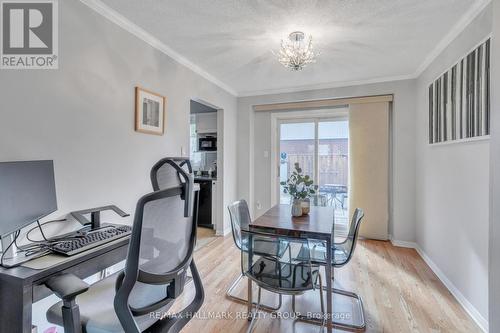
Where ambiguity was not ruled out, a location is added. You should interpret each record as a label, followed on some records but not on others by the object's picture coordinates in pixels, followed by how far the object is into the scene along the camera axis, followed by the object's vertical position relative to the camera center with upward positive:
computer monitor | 1.17 -0.15
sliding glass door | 4.11 +0.21
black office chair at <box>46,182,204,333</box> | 0.90 -0.49
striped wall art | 1.76 +0.58
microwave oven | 4.70 +0.43
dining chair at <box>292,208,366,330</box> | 1.78 -0.79
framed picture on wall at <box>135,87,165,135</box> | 2.23 +0.52
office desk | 1.01 -0.55
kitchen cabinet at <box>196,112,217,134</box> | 4.71 +0.84
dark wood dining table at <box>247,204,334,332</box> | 1.68 -0.48
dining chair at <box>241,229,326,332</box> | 1.55 -0.75
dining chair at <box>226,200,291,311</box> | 1.67 -0.59
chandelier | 2.25 +1.08
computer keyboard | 1.29 -0.45
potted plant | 2.21 -0.27
